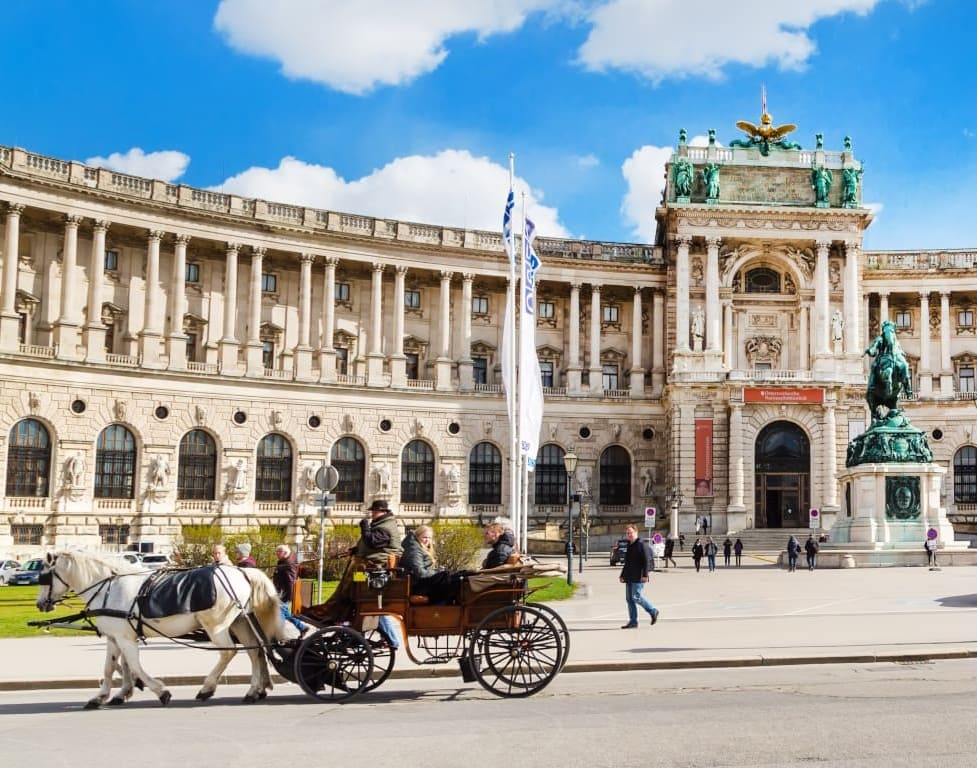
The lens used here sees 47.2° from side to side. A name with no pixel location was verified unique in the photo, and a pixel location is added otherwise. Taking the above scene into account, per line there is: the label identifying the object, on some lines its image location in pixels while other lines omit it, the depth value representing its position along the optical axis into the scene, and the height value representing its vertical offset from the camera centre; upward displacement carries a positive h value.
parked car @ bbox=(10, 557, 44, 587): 45.82 -3.54
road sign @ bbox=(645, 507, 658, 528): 55.78 -1.14
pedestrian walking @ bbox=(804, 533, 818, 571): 44.41 -2.22
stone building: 58.47 +8.37
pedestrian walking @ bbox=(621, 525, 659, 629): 23.66 -1.78
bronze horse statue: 47.47 +5.20
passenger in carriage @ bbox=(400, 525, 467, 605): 15.45 -1.21
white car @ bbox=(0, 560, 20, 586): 46.34 -3.35
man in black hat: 15.48 -0.62
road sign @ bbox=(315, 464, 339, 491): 26.48 +0.28
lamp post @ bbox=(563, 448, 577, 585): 40.88 +0.99
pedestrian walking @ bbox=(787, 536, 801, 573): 44.72 -2.30
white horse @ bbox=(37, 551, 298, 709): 14.56 -1.60
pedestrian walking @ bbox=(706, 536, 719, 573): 46.78 -2.51
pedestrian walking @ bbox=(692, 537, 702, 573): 47.53 -2.59
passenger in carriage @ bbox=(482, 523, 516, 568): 16.20 -0.75
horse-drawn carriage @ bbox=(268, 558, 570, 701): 14.85 -1.83
